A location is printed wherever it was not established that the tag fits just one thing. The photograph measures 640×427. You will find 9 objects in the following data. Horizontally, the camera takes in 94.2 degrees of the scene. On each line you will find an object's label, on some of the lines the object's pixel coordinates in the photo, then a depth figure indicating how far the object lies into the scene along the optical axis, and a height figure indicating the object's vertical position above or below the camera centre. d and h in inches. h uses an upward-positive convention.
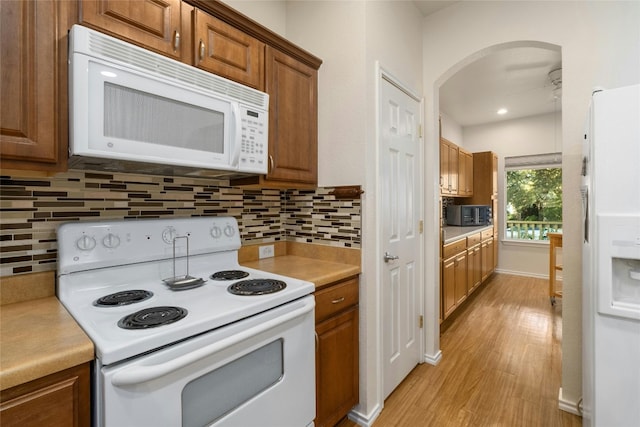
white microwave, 38.2 +14.9
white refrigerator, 41.0 -6.5
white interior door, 72.1 -4.9
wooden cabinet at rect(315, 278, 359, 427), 56.6 -28.4
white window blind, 183.5 +32.0
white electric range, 31.2 -14.0
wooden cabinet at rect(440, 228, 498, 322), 110.5 -25.5
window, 189.8 +9.7
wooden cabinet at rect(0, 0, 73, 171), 34.6 +15.4
